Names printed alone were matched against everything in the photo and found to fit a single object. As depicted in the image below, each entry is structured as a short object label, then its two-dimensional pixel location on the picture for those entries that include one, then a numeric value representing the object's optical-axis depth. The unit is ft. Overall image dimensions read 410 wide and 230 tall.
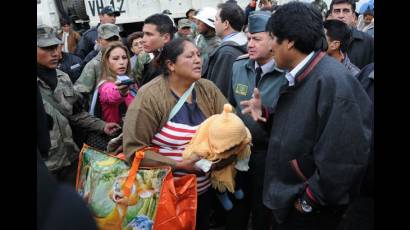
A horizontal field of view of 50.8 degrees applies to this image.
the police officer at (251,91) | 11.03
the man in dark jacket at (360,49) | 16.31
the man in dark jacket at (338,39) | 13.17
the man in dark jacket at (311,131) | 7.48
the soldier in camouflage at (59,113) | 12.01
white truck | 33.60
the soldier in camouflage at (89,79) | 14.88
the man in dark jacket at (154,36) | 14.82
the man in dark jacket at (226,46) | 13.88
